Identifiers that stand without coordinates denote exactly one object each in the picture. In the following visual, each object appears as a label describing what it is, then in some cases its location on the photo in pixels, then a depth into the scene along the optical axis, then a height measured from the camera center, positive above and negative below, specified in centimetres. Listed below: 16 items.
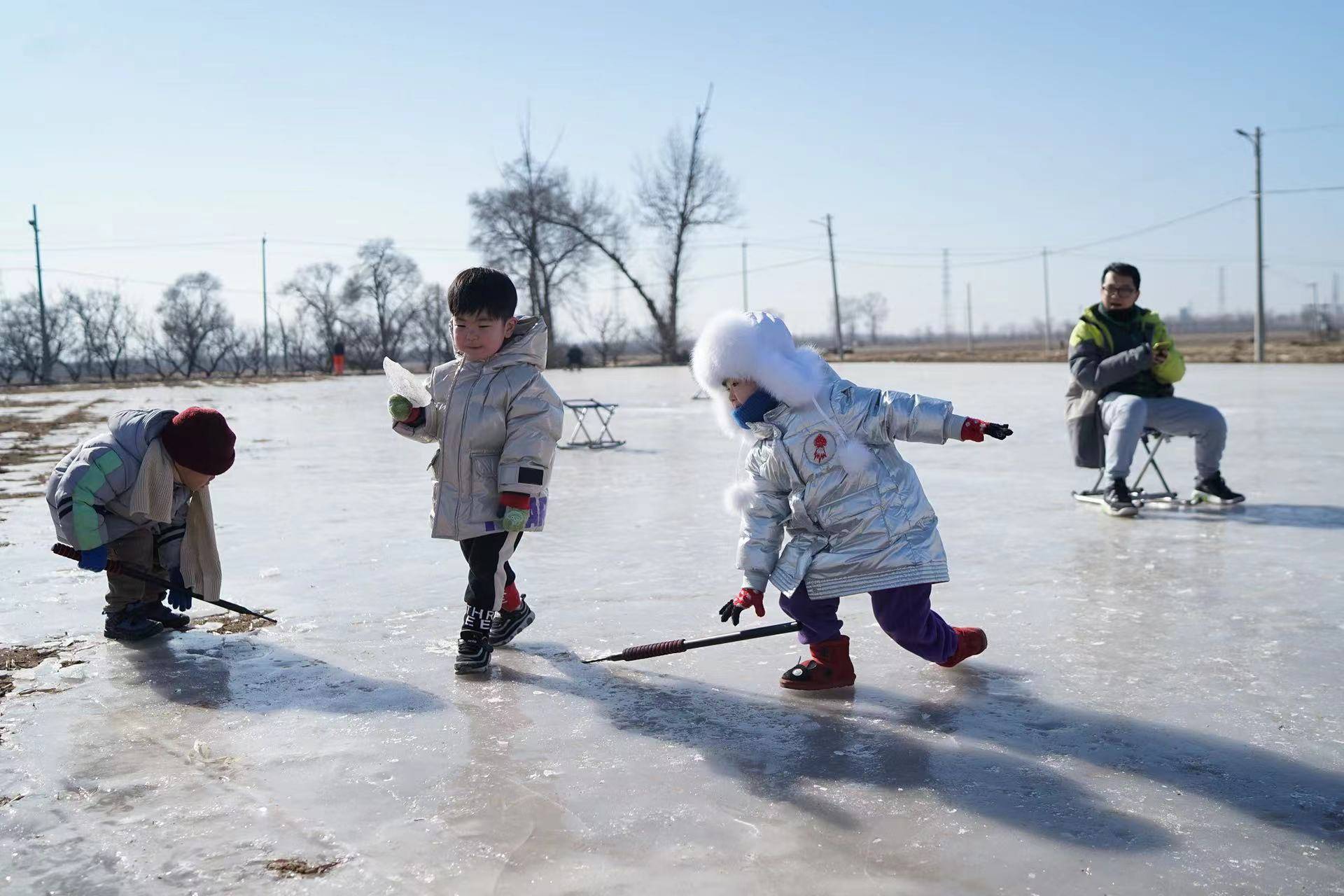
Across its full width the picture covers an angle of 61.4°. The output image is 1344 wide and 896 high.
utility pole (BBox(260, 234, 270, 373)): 4825 +252
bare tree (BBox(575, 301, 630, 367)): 4681 +183
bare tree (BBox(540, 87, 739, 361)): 4422 +607
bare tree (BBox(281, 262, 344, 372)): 5062 +397
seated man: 657 -18
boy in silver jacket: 365 -19
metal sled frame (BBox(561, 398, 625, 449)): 1118 -56
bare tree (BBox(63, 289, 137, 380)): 4566 +270
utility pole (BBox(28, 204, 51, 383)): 4066 +276
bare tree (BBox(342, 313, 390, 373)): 4700 +214
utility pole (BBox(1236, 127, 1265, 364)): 2931 +289
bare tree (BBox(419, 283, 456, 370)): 4878 +275
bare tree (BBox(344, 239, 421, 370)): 5053 +465
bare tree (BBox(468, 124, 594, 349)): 4356 +622
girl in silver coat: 327 -35
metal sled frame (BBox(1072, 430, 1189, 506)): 690 -82
